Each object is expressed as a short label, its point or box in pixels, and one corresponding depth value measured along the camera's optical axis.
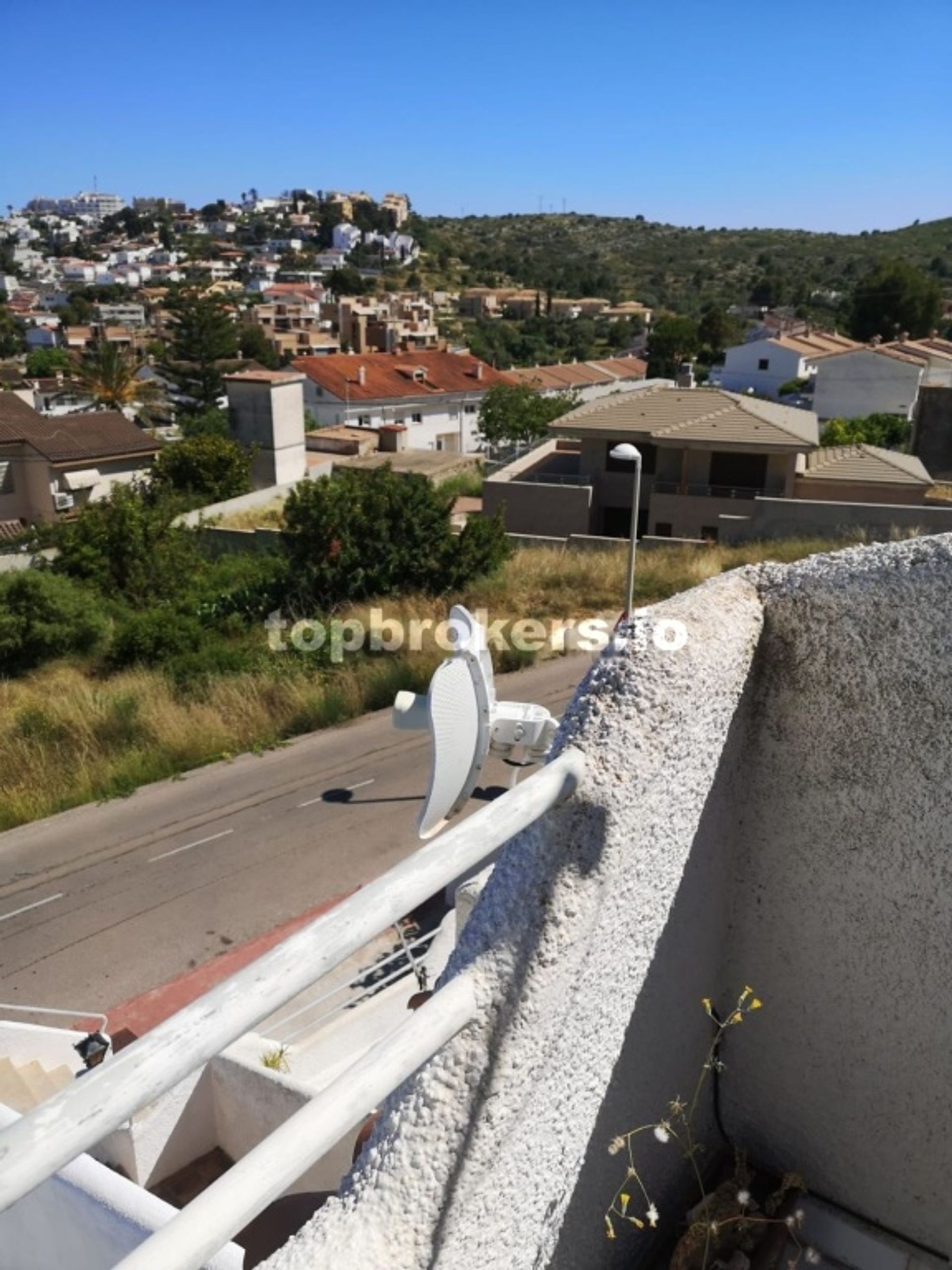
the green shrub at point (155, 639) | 15.48
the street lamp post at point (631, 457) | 12.23
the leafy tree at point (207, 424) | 36.78
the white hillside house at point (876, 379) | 37.38
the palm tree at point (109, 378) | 43.56
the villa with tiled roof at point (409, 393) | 44.84
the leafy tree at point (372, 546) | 16.78
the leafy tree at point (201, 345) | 47.34
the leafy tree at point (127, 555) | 20.02
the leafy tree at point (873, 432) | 33.03
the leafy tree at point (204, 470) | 30.34
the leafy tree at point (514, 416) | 39.88
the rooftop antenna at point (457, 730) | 2.77
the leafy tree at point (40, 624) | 16.44
